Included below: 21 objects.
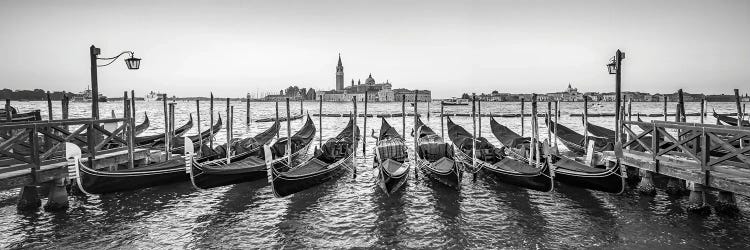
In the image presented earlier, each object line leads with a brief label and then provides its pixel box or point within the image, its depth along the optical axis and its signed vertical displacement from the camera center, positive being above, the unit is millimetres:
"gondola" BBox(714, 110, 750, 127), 14634 -626
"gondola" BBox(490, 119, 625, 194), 6844 -1275
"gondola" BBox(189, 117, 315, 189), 7191 -1248
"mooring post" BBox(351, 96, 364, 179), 9830 -1397
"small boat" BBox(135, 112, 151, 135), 15862 -837
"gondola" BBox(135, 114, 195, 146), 12959 -1091
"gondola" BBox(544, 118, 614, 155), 11845 -1162
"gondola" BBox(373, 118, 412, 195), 7594 -1305
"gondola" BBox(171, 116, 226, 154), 12577 -1240
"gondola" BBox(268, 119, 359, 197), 7111 -1325
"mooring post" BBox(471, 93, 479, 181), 9377 -1440
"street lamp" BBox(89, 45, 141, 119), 8539 +905
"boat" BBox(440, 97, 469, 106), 103762 +505
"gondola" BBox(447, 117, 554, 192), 7258 -1317
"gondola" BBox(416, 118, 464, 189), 8073 -1307
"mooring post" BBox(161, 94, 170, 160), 10258 -780
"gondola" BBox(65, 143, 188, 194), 6478 -1224
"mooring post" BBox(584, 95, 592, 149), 10998 -828
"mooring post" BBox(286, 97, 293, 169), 9329 -1200
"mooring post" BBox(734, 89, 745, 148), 10650 +8
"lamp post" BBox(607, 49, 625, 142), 9335 +657
